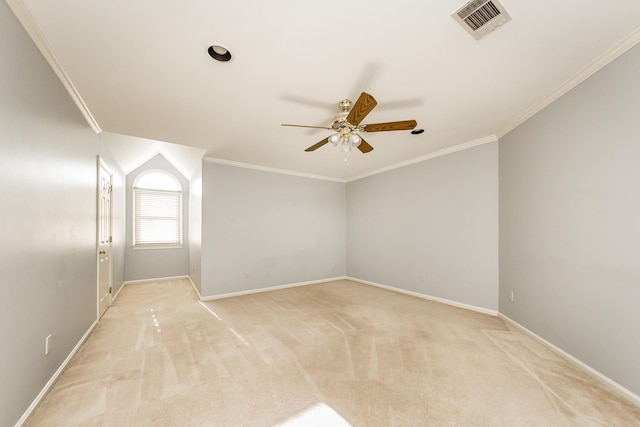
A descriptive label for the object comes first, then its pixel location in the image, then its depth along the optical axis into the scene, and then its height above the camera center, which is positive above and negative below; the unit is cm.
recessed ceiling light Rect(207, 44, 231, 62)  174 +125
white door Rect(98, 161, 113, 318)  318 -33
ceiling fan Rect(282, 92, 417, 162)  219 +86
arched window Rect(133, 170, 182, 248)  568 +15
